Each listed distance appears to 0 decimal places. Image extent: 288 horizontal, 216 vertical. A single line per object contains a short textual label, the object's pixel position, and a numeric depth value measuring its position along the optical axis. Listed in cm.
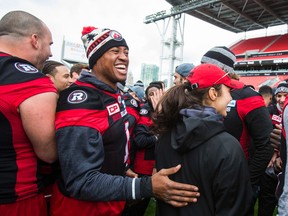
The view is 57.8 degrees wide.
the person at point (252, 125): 226
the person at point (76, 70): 356
